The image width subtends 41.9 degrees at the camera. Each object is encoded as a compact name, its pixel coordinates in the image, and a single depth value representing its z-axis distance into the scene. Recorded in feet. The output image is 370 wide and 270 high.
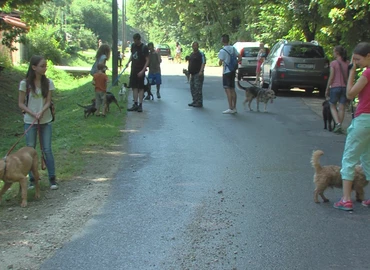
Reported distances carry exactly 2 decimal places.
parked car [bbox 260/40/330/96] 54.75
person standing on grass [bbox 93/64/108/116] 36.50
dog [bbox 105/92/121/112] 39.09
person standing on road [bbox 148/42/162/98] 52.70
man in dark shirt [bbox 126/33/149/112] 40.52
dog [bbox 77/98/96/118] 38.78
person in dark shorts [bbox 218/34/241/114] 40.60
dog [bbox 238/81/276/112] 43.21
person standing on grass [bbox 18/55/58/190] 19.66
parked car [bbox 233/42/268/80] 78.92
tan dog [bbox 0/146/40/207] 17.97
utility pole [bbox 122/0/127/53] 176.08
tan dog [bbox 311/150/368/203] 18.61
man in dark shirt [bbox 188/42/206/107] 44.70
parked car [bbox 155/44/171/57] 189.26
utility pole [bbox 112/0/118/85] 60.23
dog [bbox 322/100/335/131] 34.65
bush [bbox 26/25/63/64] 112.57
